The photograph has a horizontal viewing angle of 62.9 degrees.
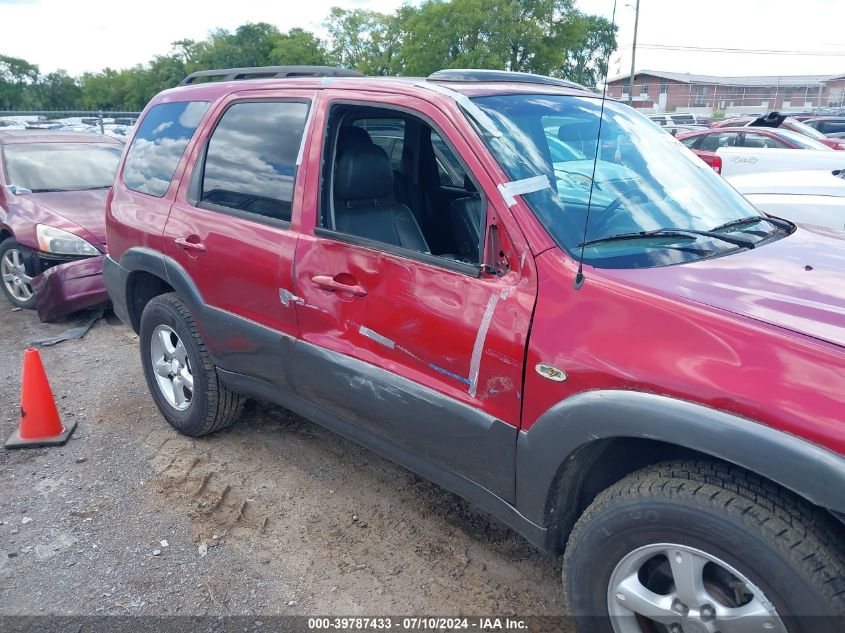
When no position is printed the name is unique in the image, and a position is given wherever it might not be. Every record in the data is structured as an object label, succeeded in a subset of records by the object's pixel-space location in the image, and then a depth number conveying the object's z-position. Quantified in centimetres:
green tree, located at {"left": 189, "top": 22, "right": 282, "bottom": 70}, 7762
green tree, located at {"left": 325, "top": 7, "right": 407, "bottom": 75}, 7119
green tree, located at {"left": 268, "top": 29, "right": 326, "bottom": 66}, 7362
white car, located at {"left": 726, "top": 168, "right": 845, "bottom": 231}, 517
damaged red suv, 180
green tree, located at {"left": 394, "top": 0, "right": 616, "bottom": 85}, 4972
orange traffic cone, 394
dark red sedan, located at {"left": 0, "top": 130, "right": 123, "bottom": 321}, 597
